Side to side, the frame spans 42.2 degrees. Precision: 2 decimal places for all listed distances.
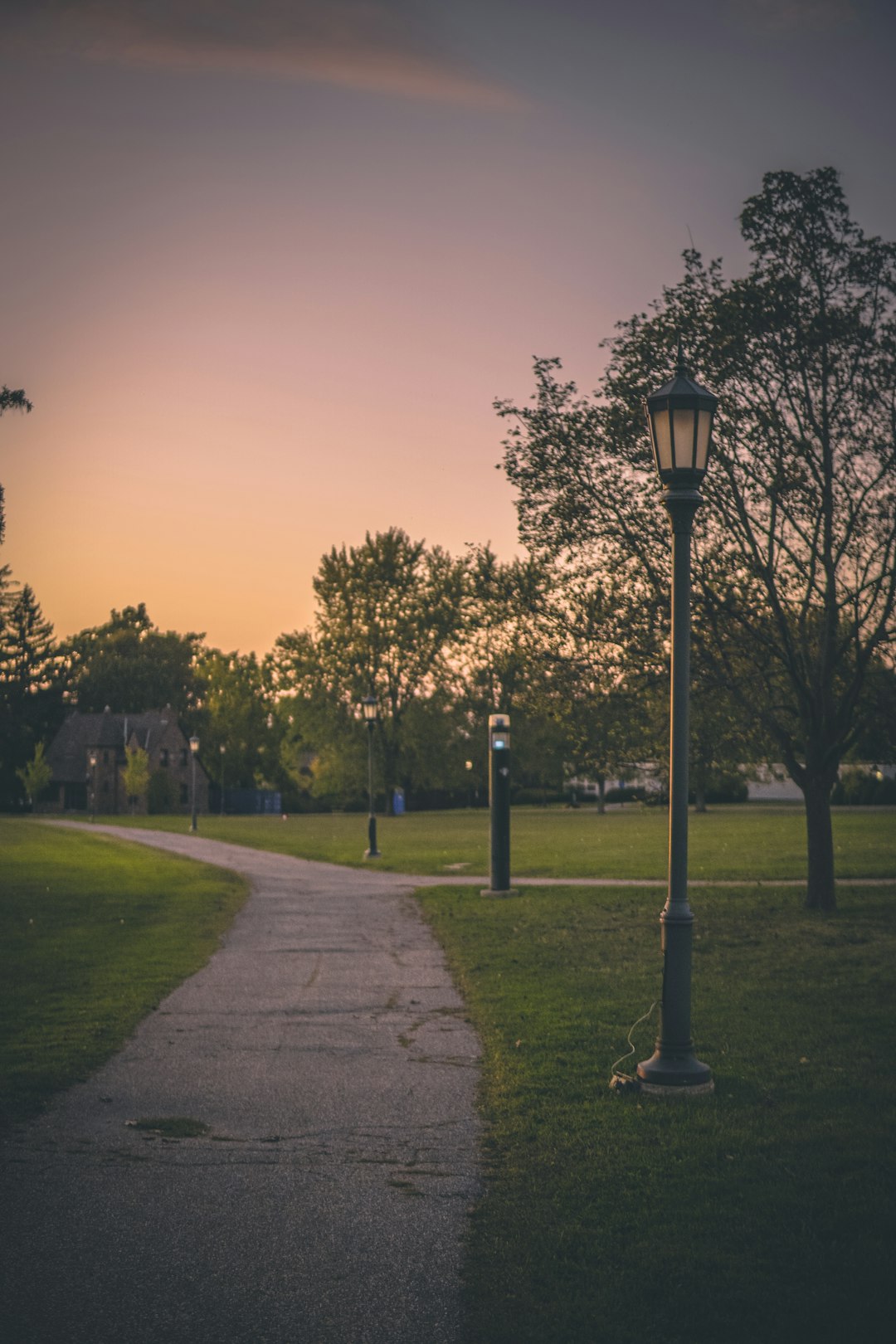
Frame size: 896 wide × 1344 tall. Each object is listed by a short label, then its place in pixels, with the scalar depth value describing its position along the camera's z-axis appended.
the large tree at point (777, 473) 15.71
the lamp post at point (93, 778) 83.34
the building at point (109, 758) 84.31
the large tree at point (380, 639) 71.44
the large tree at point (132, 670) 109.69
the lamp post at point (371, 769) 28.86
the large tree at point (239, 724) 90.56
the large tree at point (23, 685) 86.19
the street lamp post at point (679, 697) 7.24
